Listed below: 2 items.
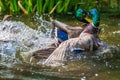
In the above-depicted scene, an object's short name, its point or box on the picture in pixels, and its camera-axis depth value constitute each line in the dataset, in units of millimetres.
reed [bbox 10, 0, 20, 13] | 10380
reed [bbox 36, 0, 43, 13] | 10336
